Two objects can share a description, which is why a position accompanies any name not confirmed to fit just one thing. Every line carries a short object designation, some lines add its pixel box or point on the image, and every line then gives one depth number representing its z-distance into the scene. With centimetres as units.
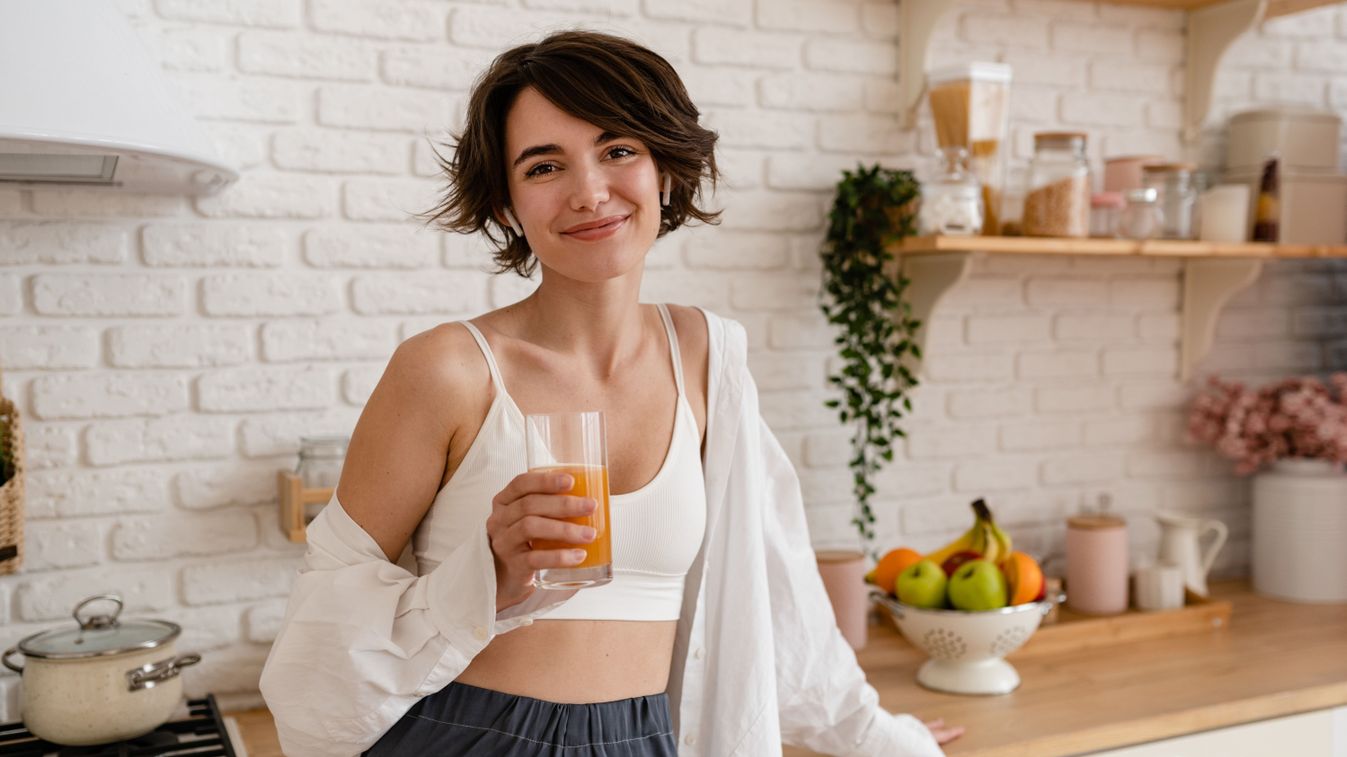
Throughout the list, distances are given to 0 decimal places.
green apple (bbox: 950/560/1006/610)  184
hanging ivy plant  209
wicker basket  157
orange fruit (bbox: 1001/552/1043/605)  187
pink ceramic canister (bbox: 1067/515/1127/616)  227
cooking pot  154
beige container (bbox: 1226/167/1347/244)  246
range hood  127
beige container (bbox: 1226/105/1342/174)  245
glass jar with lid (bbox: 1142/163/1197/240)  227
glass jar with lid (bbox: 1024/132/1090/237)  212
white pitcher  237
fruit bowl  183
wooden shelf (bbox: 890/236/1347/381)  206
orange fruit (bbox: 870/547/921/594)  199
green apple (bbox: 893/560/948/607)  188
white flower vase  241
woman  118
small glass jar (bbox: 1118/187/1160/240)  221
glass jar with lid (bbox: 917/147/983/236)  203
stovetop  157
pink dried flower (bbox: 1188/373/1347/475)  238
